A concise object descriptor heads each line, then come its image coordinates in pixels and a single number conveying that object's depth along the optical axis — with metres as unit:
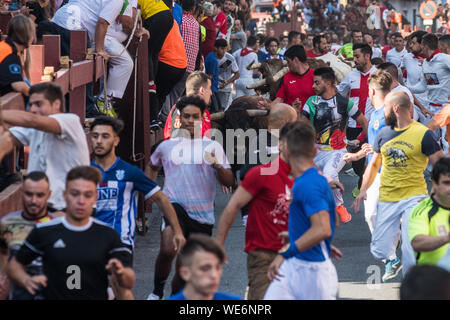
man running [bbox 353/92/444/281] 17.17
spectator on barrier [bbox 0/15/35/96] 14.43
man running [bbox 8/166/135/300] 10.52
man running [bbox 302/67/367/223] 21.77
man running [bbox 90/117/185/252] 13.90
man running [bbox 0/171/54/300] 11.14
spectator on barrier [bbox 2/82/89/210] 12.12
